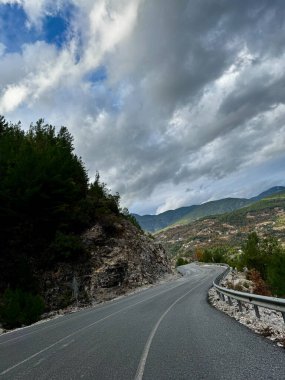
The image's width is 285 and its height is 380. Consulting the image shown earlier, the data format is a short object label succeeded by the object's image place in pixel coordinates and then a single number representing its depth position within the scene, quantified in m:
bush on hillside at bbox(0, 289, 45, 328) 23.94
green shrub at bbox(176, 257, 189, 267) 148.12
